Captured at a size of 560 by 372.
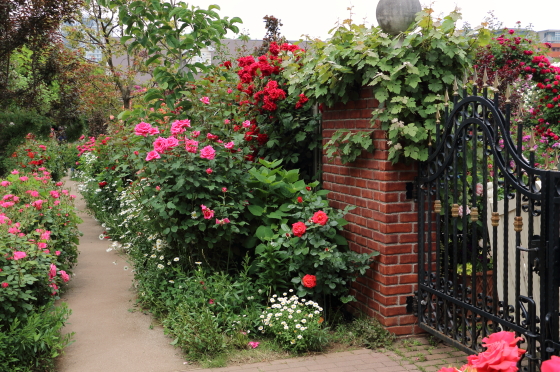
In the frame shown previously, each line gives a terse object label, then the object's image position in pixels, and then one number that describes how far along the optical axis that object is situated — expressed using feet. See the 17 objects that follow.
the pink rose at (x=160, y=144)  15.01
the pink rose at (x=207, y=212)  14.85
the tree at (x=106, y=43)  49.42
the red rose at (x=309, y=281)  13.70
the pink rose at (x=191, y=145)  15.31
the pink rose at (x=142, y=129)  16.07
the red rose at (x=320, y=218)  13.87
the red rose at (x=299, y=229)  13.85
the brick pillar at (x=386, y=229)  13.28
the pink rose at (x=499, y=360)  3.72
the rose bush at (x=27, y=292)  11.10
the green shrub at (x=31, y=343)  10.98
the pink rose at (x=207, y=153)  14.93
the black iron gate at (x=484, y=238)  9.30
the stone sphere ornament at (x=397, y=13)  13.15
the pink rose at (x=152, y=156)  14.83
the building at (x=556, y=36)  311.39
